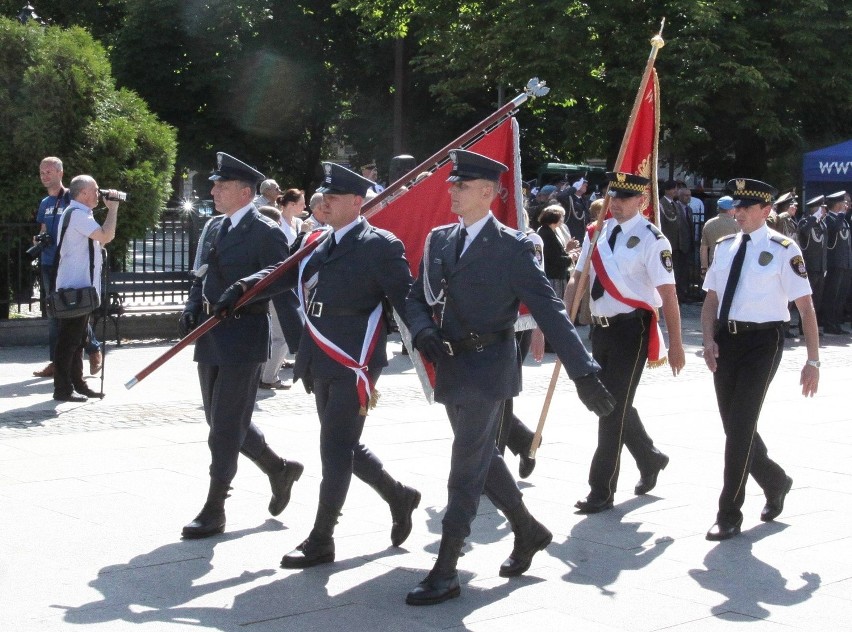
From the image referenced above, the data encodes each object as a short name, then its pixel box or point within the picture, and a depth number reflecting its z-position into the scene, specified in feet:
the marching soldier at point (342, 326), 18.75
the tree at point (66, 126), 46.37
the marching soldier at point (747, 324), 21.20
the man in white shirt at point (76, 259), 33.81
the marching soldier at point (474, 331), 17.22
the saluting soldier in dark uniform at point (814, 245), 55.88
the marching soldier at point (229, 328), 20.58
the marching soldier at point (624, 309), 22.52
